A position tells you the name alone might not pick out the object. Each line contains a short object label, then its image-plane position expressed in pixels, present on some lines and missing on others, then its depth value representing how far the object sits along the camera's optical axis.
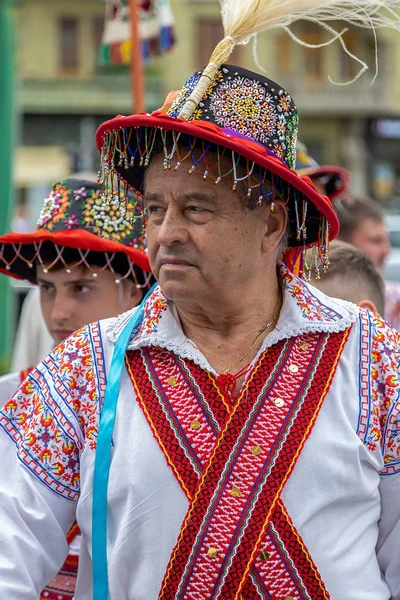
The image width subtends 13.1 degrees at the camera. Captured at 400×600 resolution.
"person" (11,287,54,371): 8.60
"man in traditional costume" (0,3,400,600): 4.03
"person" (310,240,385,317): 6.45
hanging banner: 11.66
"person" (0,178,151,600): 5.81
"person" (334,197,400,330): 10.73
